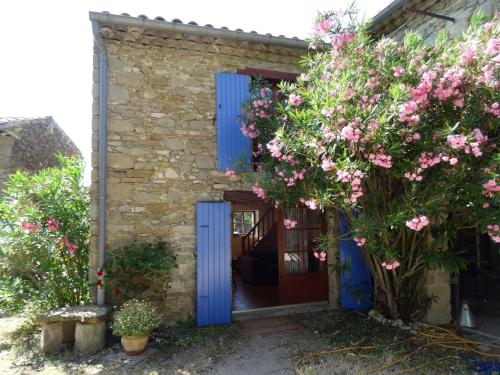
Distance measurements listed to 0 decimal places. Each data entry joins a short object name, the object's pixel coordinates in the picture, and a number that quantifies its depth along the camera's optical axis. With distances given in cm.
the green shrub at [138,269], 458
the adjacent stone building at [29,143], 740
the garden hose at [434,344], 381
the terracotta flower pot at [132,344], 413
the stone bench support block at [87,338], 422
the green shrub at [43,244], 475
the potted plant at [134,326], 410
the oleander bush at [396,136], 337
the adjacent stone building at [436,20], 477
